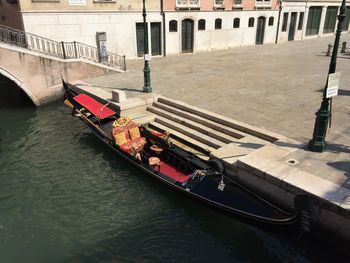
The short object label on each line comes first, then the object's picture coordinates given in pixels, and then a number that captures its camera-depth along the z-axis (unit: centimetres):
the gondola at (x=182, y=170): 620
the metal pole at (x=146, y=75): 1208
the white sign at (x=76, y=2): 1712
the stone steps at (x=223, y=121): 875
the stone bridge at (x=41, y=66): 1377
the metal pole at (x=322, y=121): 666
